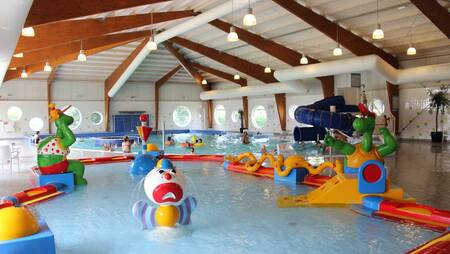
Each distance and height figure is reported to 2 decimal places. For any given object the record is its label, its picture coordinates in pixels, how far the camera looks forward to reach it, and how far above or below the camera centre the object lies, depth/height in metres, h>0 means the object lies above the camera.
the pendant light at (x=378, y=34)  8.36 +1.98
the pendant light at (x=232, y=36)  8.22 +1.93
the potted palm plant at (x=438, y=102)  14.88 +0.82
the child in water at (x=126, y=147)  13.43 -0.69
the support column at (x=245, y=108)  24.31 +1.15
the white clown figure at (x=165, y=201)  4.46 -0.88
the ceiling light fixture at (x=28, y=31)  6.53 +1.68
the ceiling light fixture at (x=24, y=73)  14.53 +2.11
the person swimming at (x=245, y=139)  16.97 -0.60
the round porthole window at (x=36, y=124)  22.83 +0.27
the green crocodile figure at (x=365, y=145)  6.00 -0.34
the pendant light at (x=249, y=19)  7.05 +1.96
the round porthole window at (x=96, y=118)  24.88 +0.64
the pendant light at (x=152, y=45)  10.06 +2.16
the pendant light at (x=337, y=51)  10.76 +2.06
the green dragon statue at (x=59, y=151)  6.99 -0.42
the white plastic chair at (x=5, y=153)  8.09 -0.51
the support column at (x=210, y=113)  28.61 +0.99
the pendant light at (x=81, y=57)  10.57 +1.96
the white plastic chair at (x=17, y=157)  9.26 -0.71
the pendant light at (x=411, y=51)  10.43 +1.99
